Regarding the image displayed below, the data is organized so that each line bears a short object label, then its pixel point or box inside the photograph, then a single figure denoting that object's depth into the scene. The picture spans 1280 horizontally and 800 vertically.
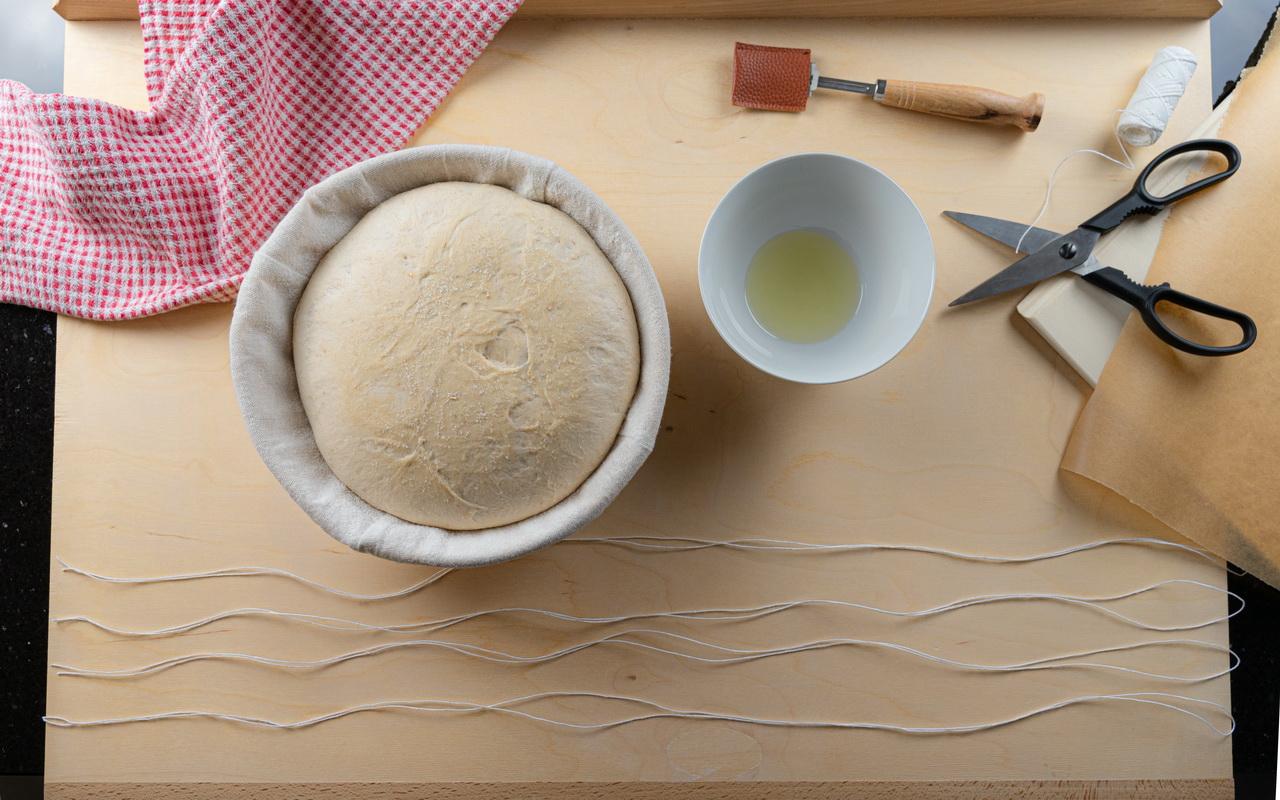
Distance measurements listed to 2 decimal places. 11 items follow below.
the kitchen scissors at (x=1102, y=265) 0.88
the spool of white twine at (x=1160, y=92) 0.88
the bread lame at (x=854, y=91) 0.90
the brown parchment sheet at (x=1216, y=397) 0.90
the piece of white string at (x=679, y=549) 0.93
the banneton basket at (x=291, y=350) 0.73
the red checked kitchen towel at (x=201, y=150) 0.89
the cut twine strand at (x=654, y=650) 0.92
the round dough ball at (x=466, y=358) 0.69
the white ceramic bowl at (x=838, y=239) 0.79
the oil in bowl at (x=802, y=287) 0.87
